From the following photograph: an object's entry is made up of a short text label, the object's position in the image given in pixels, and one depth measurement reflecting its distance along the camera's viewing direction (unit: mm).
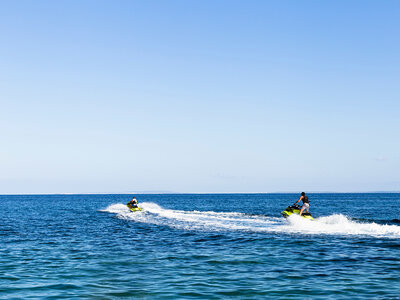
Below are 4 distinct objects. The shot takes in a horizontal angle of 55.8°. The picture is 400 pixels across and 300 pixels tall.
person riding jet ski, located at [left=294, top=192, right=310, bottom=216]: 34781
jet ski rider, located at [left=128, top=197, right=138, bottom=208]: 58531
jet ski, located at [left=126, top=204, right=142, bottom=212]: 58241
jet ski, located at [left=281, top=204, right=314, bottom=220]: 35531
